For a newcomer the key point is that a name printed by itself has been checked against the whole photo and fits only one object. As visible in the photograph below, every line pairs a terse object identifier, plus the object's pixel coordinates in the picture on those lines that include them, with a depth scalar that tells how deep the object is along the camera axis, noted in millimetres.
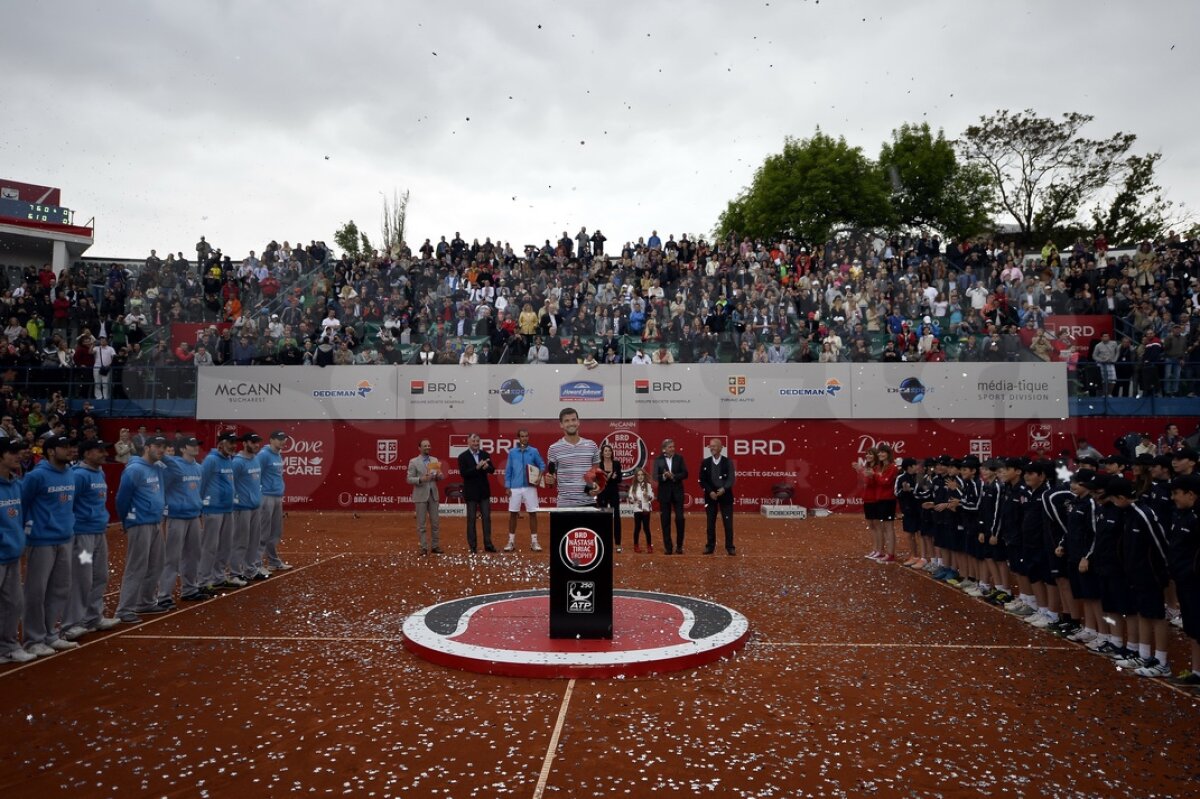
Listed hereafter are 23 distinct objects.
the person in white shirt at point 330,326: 24055
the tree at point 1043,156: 42906
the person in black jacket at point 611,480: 13664
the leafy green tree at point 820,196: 43062
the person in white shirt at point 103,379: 22859
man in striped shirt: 8734
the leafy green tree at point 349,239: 63375
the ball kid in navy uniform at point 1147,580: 6691
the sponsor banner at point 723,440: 21453
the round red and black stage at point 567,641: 6293
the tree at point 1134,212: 42594
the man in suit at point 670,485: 14055
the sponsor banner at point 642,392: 21453
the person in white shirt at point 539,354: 22861
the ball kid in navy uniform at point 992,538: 9727
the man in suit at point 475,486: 14000
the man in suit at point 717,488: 13945
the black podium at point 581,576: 7094
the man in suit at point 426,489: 13922
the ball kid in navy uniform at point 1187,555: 6082
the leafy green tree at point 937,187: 45531
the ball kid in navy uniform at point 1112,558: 7020
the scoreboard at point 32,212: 31922
